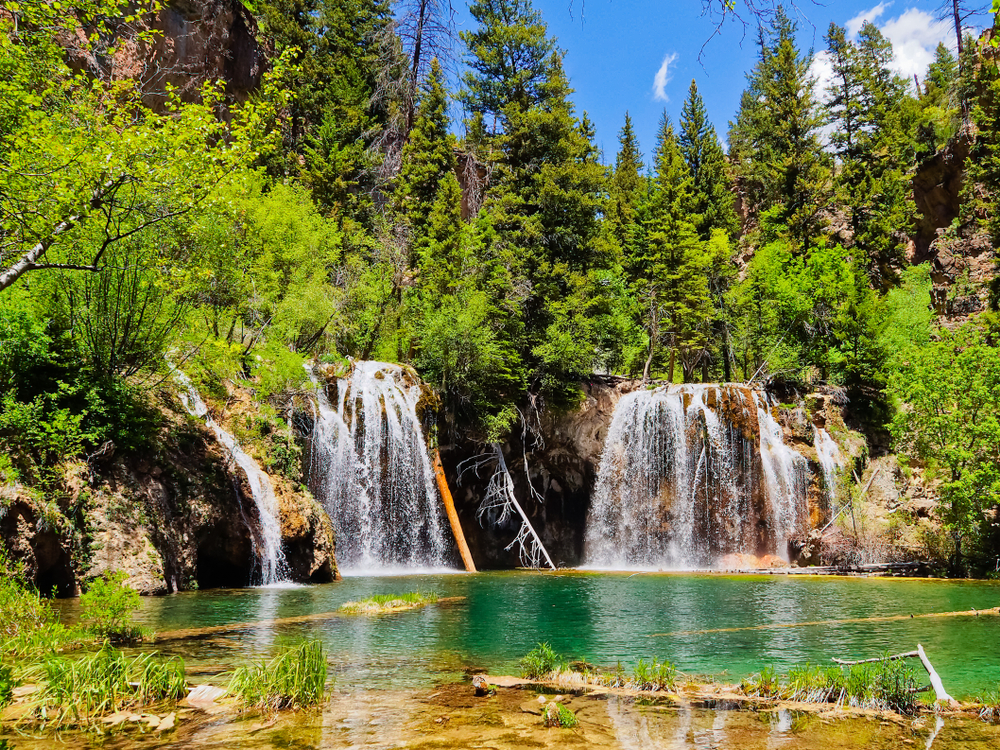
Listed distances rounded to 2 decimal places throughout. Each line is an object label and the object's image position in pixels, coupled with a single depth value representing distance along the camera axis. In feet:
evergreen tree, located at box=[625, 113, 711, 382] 107.55
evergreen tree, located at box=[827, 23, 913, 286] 115.34
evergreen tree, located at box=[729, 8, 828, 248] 116.47
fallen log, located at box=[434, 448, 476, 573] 71.26
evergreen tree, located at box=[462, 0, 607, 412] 87.10
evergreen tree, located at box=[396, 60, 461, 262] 103.19
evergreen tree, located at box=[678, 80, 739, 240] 128.67
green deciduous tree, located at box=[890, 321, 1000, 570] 60.75
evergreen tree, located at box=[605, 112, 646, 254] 134.10
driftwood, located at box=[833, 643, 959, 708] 18.85
